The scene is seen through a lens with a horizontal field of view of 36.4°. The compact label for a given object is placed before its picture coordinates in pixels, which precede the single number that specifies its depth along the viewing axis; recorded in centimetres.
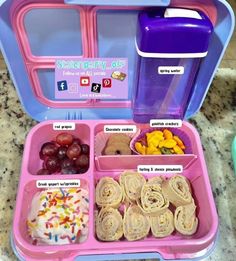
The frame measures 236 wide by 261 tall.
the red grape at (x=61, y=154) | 69
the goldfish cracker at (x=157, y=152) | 67
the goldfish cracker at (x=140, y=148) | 68
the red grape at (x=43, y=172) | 66
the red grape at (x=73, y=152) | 68
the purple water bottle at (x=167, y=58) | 51
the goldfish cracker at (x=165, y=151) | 68
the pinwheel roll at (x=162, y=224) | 60
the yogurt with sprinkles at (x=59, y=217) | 59
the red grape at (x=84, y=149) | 69
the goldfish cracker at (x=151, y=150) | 68
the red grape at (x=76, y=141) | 70
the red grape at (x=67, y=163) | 66
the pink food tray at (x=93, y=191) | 54
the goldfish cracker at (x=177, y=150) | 68
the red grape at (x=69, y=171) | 65
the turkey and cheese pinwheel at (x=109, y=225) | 59
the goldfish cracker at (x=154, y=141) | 68
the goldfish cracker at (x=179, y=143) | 69
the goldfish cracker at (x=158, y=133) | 69
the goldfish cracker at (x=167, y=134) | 69
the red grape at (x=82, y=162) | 67
